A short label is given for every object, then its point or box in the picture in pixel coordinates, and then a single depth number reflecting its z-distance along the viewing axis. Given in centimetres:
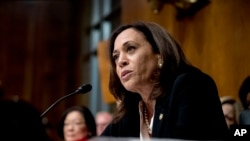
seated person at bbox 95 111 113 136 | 751
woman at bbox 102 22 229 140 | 303
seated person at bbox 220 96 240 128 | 467
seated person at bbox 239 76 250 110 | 460
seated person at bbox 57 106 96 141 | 580
